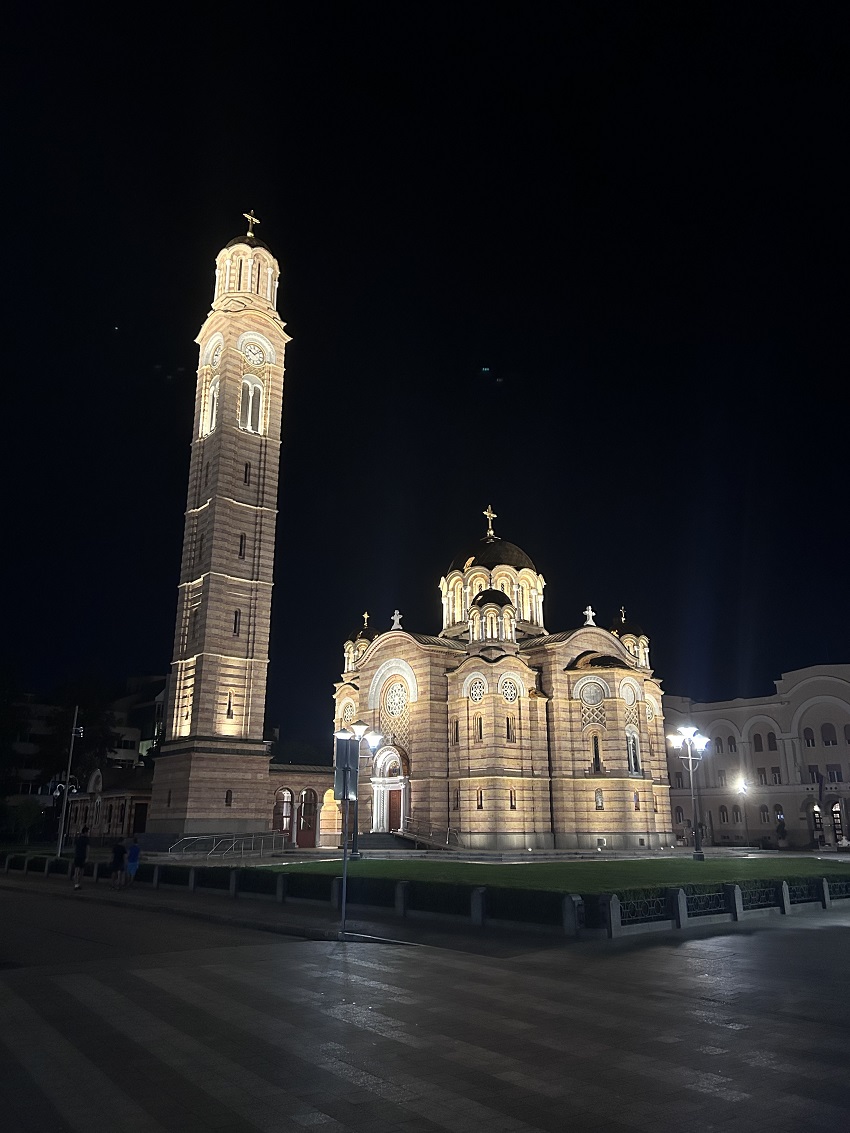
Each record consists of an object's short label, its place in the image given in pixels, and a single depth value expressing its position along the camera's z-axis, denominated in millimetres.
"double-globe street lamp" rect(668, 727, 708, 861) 32656
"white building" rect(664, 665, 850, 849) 53875
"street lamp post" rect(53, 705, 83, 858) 35344
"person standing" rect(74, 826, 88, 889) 24641
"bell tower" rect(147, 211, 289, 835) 39875
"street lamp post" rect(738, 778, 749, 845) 57312
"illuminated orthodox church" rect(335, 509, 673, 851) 41656
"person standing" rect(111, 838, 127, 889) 24000
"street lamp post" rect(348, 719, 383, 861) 33238
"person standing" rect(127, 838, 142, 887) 23938
